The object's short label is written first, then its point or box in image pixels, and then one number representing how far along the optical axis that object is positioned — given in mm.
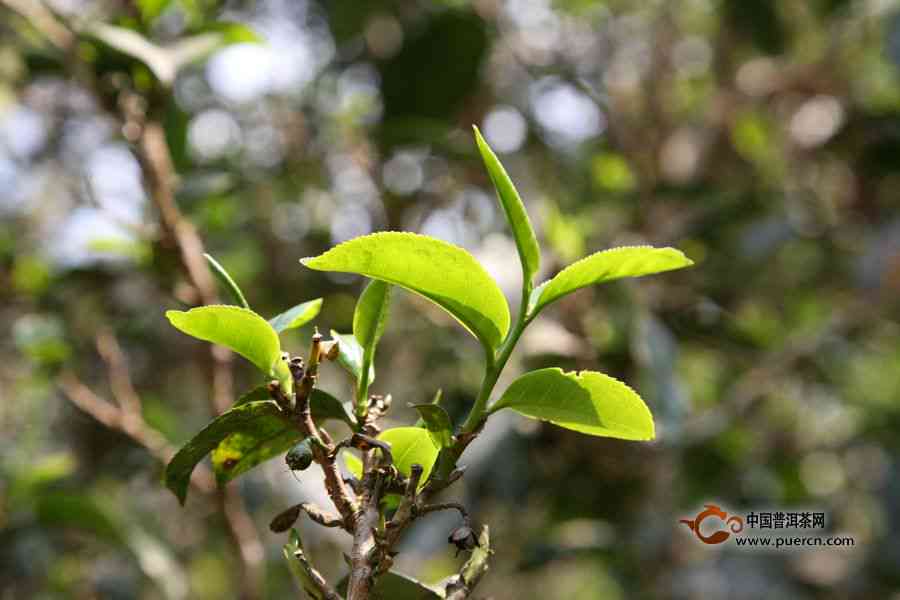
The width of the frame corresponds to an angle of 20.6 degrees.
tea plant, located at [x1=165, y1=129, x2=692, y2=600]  714
